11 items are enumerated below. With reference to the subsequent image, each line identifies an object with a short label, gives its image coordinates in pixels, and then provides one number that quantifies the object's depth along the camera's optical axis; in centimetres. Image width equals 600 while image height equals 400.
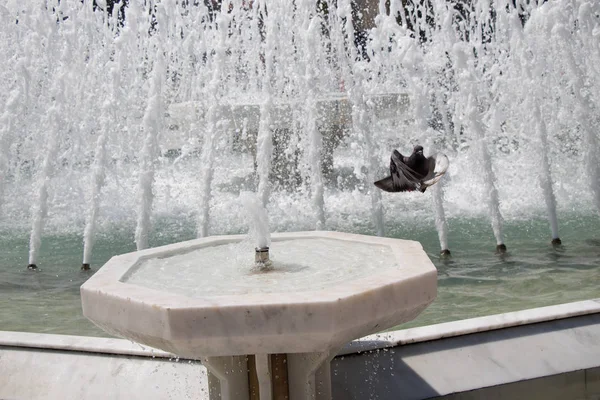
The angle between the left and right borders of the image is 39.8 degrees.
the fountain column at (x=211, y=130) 759
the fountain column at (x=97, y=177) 659
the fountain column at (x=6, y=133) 750
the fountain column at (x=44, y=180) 664
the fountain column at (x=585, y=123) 698
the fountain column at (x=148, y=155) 689
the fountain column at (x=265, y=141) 750
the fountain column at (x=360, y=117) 714
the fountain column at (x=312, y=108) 731
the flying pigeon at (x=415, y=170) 363
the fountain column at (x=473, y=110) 701
